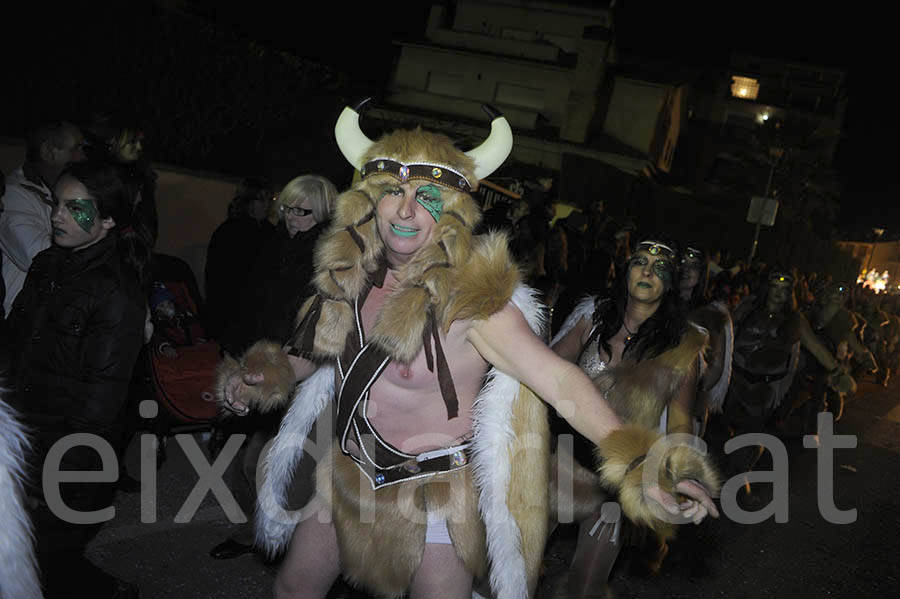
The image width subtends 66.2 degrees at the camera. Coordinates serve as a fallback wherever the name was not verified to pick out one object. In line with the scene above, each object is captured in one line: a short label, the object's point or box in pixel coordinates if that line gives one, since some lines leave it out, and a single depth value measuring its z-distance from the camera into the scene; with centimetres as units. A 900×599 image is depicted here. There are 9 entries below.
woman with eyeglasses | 416
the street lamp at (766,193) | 1900
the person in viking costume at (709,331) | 499
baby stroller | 475
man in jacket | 416
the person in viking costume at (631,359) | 355
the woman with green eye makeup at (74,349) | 269
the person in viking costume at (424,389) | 239
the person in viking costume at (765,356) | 644
